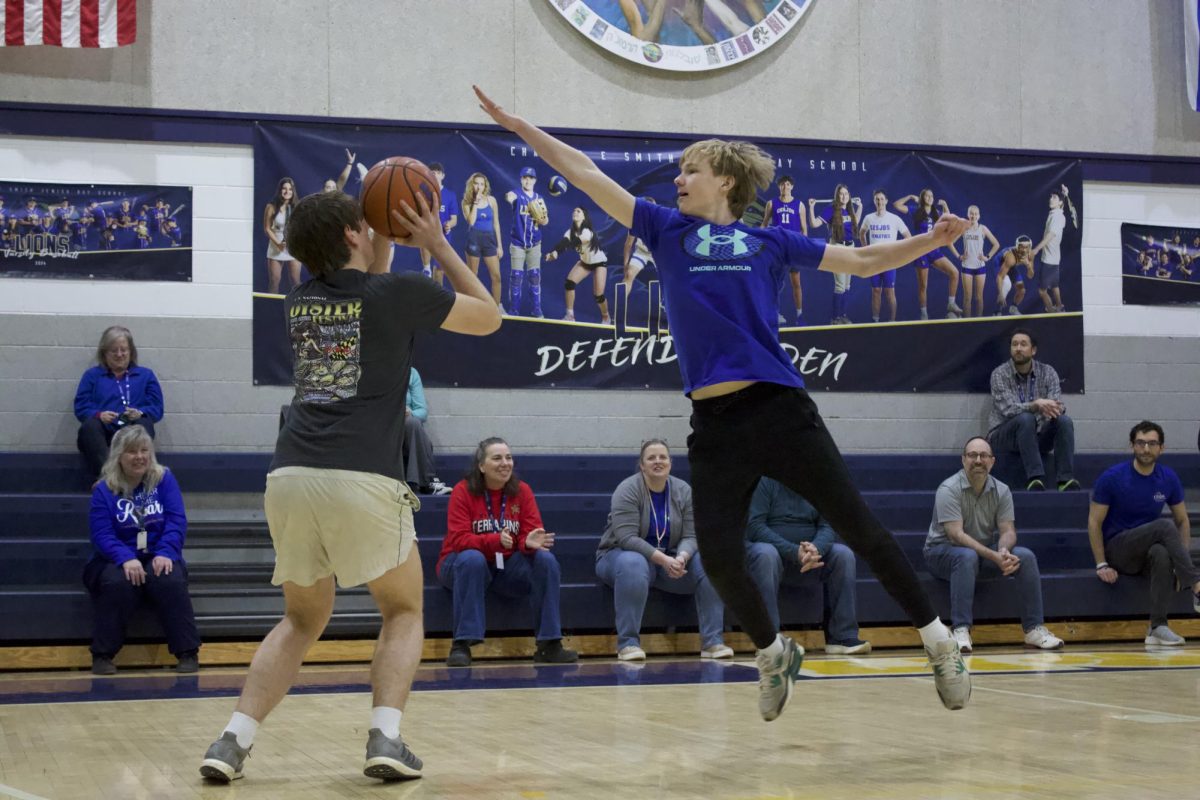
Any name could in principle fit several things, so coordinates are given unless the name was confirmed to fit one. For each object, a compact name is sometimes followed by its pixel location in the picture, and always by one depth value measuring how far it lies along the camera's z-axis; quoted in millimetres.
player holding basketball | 3686
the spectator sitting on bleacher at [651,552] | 8148
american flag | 9336
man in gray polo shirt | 8602
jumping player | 4133
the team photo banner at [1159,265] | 11539
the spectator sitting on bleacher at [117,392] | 9055
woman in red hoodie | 7949
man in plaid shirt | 10320
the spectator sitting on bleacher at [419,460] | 9125
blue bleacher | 8094
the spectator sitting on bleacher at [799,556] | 8312
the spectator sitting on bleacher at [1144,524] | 8953
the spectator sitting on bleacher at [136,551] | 7582
